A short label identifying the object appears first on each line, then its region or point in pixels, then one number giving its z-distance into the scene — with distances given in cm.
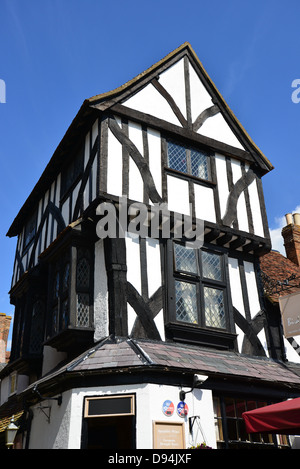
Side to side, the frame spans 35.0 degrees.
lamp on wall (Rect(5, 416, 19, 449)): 924
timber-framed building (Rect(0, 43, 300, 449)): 843
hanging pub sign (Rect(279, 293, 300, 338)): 1078
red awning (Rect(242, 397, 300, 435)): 687
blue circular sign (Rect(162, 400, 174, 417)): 824
